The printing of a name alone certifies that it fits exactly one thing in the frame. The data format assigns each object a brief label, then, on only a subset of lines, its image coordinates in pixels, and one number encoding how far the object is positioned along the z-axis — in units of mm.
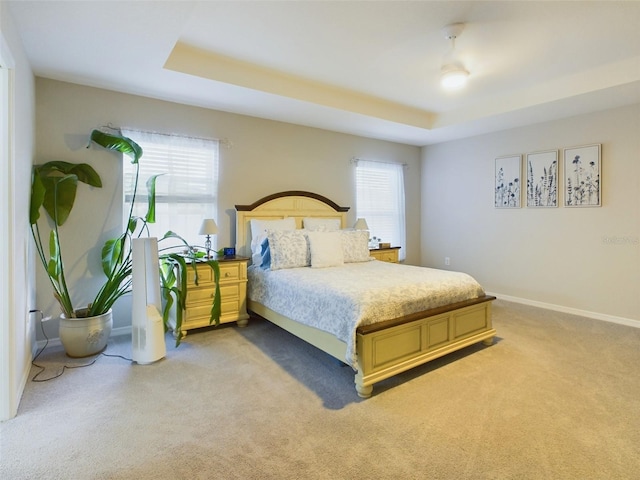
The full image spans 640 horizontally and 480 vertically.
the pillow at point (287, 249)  3633
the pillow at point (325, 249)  3695
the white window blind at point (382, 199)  5422
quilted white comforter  2471
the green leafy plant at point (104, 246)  2865
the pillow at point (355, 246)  4078
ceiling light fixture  2891
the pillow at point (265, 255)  3713
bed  2420
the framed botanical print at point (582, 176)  4039
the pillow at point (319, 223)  4535
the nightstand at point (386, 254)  5020
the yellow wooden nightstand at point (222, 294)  3504
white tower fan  2812
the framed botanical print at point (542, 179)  4402
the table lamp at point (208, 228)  3695
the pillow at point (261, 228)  3970
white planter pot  2873
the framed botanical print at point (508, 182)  4762
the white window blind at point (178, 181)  3623
